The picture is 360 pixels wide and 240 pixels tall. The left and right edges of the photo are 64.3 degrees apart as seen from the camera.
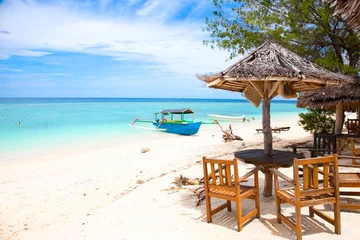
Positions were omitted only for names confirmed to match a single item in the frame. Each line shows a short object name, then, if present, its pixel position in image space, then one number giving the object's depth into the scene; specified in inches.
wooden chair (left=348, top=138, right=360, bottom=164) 177.0
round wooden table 154.6
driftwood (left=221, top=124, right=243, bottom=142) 531.2
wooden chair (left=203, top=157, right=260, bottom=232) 132.8
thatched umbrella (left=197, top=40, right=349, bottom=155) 144.4
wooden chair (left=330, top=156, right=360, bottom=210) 140.5
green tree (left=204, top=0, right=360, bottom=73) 302.5
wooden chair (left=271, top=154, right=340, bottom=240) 120.0
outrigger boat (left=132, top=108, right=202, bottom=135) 726.5
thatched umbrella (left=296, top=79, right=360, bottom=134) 291.7
